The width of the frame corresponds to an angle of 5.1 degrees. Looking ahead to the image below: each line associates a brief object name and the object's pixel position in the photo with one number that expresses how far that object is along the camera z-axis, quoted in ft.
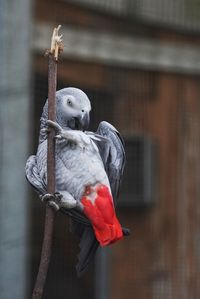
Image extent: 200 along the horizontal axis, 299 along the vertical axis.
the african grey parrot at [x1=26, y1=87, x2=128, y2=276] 12.58
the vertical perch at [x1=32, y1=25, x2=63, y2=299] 12.32
